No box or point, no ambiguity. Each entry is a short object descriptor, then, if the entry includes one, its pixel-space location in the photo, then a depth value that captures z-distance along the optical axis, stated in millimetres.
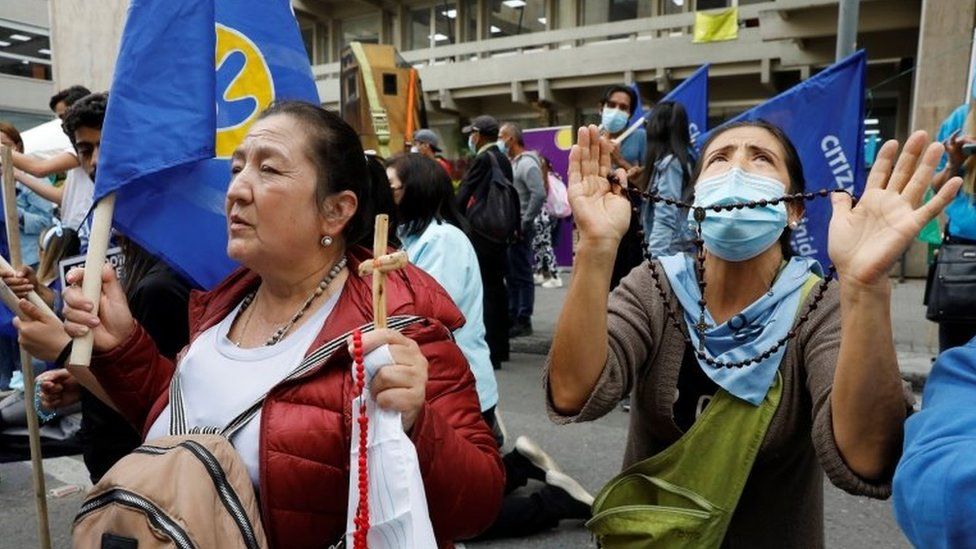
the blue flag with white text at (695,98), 5445
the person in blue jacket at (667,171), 4230
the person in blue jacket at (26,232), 5242
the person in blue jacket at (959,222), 3072
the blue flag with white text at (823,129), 3957
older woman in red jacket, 1312
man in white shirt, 3613
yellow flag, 13422
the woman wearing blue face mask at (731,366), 1191
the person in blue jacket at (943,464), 895
